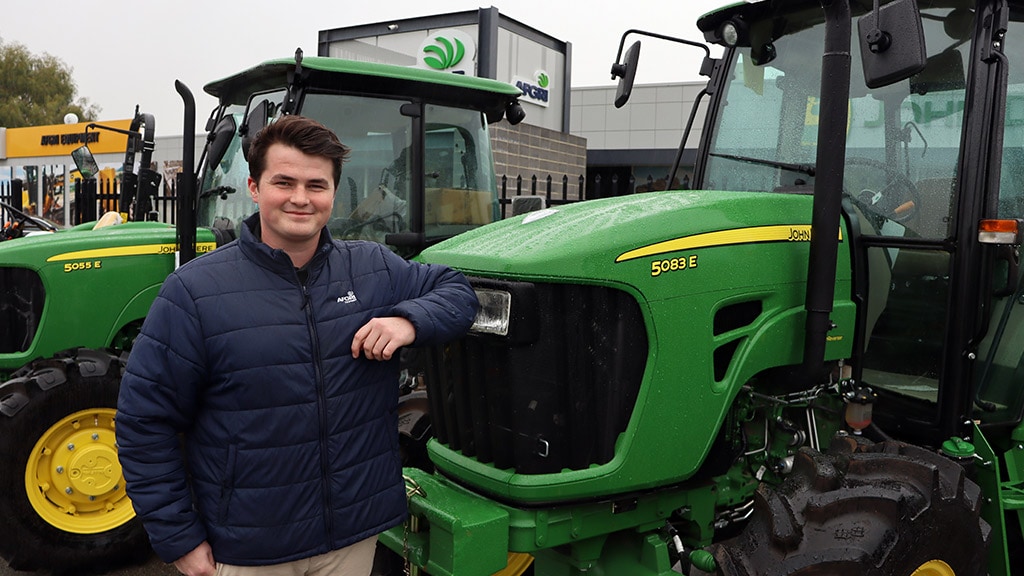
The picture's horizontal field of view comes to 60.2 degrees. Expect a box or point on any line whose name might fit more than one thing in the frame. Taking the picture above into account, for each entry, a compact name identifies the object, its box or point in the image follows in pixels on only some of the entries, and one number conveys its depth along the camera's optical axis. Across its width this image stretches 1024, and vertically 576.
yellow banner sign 24.47
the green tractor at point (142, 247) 4.25
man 2.10
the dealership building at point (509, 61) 12.04
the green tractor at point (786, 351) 2.67
